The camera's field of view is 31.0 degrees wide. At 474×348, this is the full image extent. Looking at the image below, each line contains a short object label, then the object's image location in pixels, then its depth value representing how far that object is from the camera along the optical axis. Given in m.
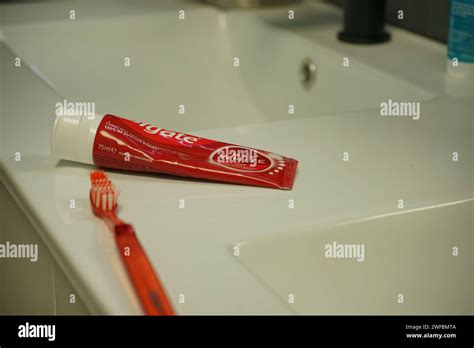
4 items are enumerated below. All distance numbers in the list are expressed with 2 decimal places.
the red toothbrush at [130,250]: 0.51
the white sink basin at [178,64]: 1.15
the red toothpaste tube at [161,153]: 0.68
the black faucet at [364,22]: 1.08
